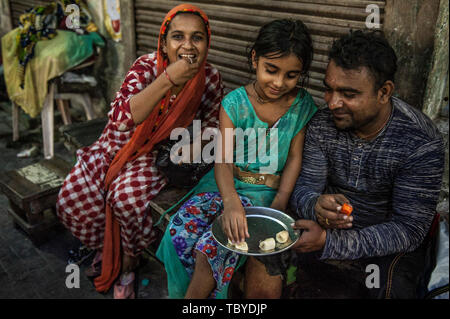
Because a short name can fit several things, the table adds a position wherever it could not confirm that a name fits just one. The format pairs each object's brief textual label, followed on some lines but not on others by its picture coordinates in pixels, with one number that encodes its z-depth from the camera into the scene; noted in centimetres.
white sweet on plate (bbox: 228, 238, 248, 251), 186
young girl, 199
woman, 256
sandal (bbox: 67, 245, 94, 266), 313
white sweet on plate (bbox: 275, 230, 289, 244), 190
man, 191
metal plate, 189
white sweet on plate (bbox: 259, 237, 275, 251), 185
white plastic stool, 469
